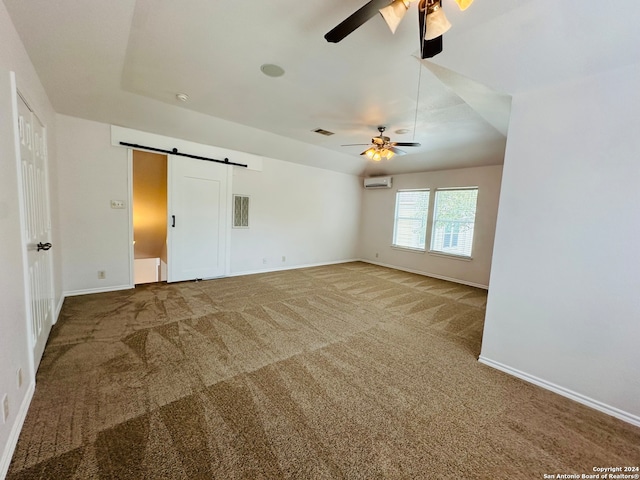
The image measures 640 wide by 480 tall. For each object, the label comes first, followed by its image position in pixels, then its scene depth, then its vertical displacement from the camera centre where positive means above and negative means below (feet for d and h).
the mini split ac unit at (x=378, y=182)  22.37 +3.53
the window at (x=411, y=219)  20.66 +0.29
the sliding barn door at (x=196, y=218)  14.49 -0.50
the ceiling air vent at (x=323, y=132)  14.76 +5.13
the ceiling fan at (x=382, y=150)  12.53 +3.60
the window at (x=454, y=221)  18.06 +0.29
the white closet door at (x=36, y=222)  6.34 -0.62
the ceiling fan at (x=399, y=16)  4.75 +4.01
